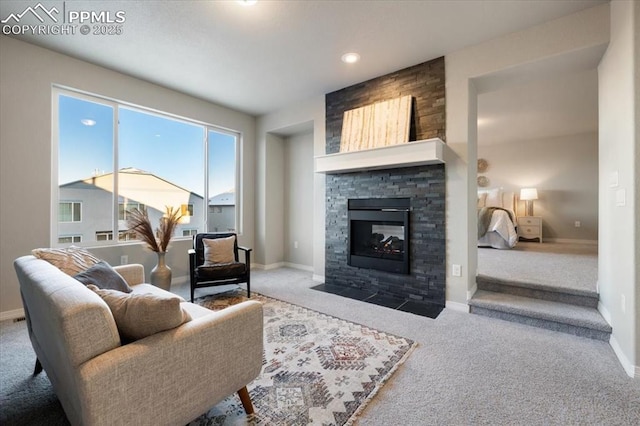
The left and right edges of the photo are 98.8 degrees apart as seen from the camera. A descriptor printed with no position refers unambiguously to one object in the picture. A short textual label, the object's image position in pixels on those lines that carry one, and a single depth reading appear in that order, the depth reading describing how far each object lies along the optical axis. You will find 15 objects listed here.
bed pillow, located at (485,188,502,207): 6.65
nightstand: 6.25
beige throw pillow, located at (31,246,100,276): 1.83
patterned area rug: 1.46
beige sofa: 0.95
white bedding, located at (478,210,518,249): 5.28
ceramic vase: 3.31
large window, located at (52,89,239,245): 3.20
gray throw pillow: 1.57
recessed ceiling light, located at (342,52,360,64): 3.00
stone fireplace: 3.06
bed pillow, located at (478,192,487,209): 6.71
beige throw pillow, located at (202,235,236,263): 3.50
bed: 5.29
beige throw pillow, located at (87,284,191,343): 1.13
